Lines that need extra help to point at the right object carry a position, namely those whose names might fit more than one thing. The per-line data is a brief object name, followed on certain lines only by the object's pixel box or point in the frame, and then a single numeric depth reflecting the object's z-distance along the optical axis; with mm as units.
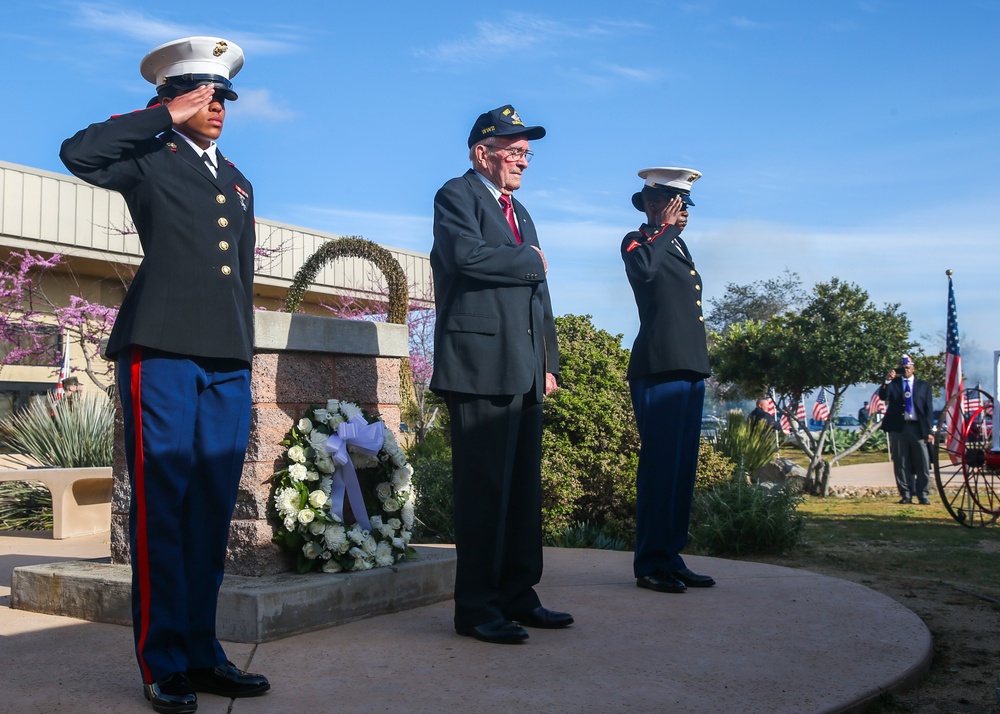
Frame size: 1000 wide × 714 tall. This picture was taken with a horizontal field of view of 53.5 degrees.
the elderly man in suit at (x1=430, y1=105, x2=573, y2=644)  3799
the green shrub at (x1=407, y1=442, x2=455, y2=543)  7508
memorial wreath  4098
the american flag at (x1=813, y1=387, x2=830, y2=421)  25797
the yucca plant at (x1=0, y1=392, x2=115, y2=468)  8867
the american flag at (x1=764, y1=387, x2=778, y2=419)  14641
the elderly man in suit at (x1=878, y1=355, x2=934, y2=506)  12164
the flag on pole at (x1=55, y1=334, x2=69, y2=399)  16375
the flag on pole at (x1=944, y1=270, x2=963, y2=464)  11688
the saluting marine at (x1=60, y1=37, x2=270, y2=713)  2951
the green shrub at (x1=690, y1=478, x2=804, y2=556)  6852
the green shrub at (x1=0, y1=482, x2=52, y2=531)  8273
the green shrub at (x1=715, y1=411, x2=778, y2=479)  11547
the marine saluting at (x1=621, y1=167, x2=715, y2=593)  4820
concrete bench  7203
